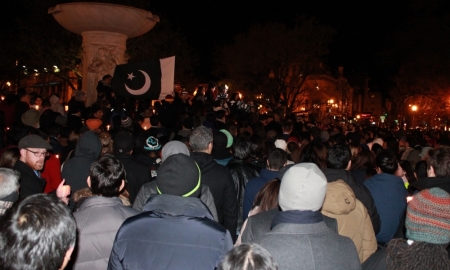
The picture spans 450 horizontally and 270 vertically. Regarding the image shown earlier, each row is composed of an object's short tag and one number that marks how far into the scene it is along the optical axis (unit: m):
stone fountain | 12.79
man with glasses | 5.39
